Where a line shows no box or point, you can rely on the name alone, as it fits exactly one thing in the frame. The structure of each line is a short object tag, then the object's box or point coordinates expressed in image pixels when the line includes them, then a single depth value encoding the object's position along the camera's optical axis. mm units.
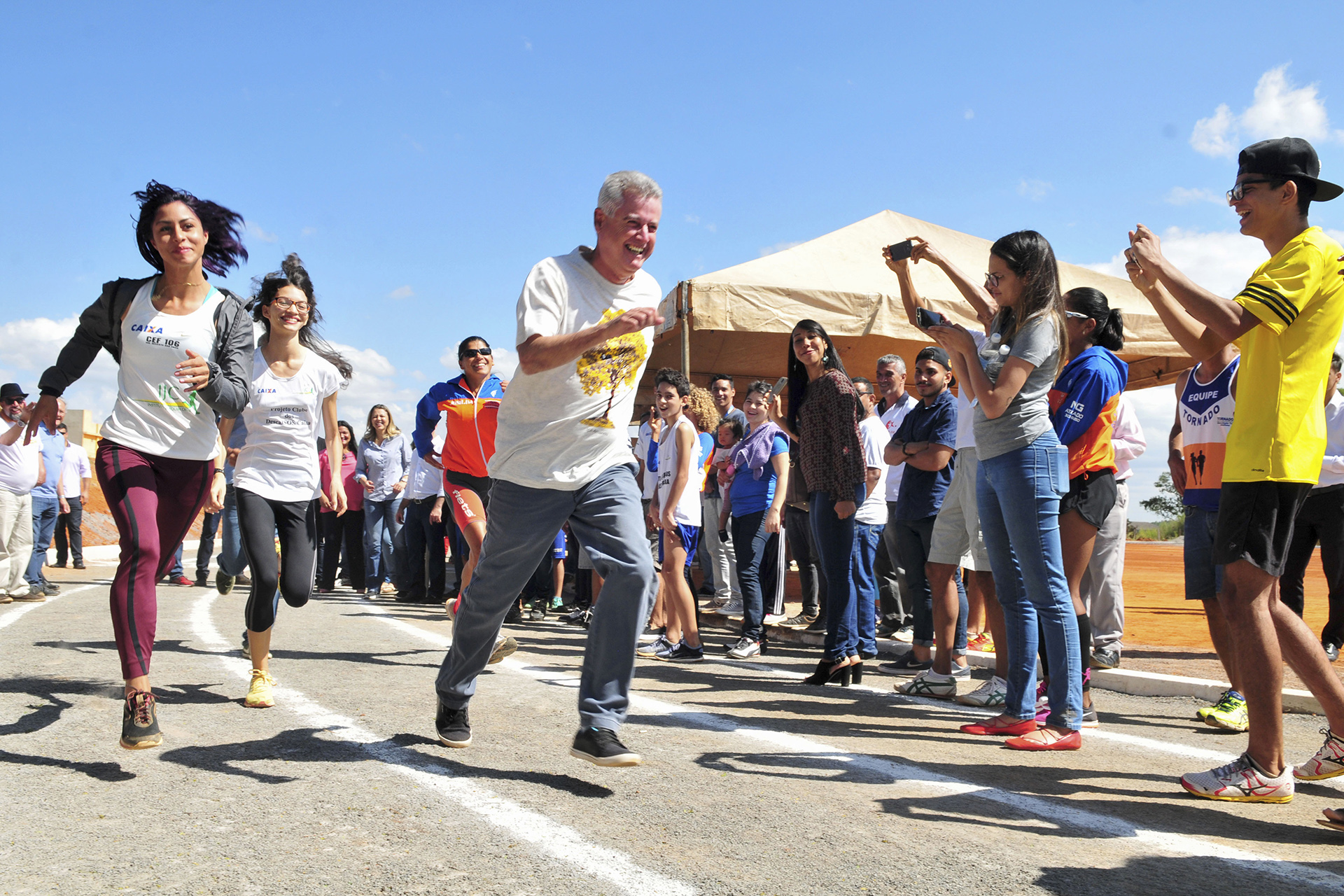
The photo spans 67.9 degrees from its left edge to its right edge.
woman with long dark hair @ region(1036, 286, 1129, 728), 4852
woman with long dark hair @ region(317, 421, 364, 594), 13297
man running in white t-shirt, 3387
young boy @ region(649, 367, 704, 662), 6852
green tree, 44781
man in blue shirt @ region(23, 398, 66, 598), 11898
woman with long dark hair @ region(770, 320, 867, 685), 5738
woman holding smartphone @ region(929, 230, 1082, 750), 4227
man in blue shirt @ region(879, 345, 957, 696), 6430
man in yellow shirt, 3225
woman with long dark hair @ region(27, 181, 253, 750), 3857
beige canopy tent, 10859
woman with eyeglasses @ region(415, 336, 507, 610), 6453
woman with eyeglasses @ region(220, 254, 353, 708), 4867
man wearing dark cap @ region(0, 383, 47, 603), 10195
